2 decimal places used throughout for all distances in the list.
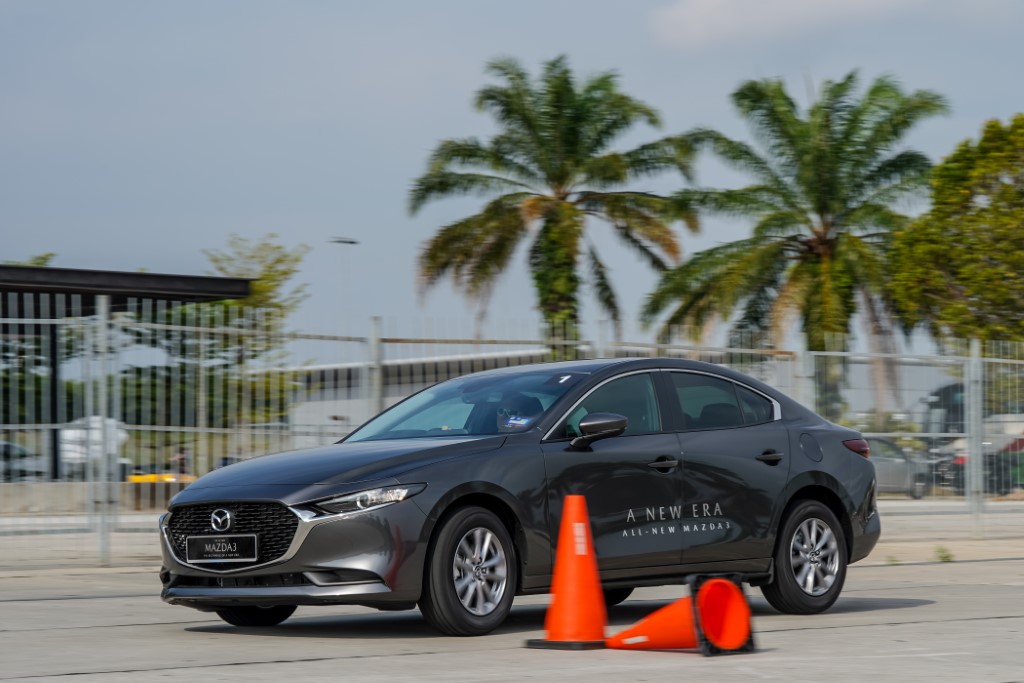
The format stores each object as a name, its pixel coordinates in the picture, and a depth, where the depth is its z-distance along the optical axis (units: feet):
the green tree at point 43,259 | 163.32
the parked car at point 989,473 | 61.93
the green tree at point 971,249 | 113.29
